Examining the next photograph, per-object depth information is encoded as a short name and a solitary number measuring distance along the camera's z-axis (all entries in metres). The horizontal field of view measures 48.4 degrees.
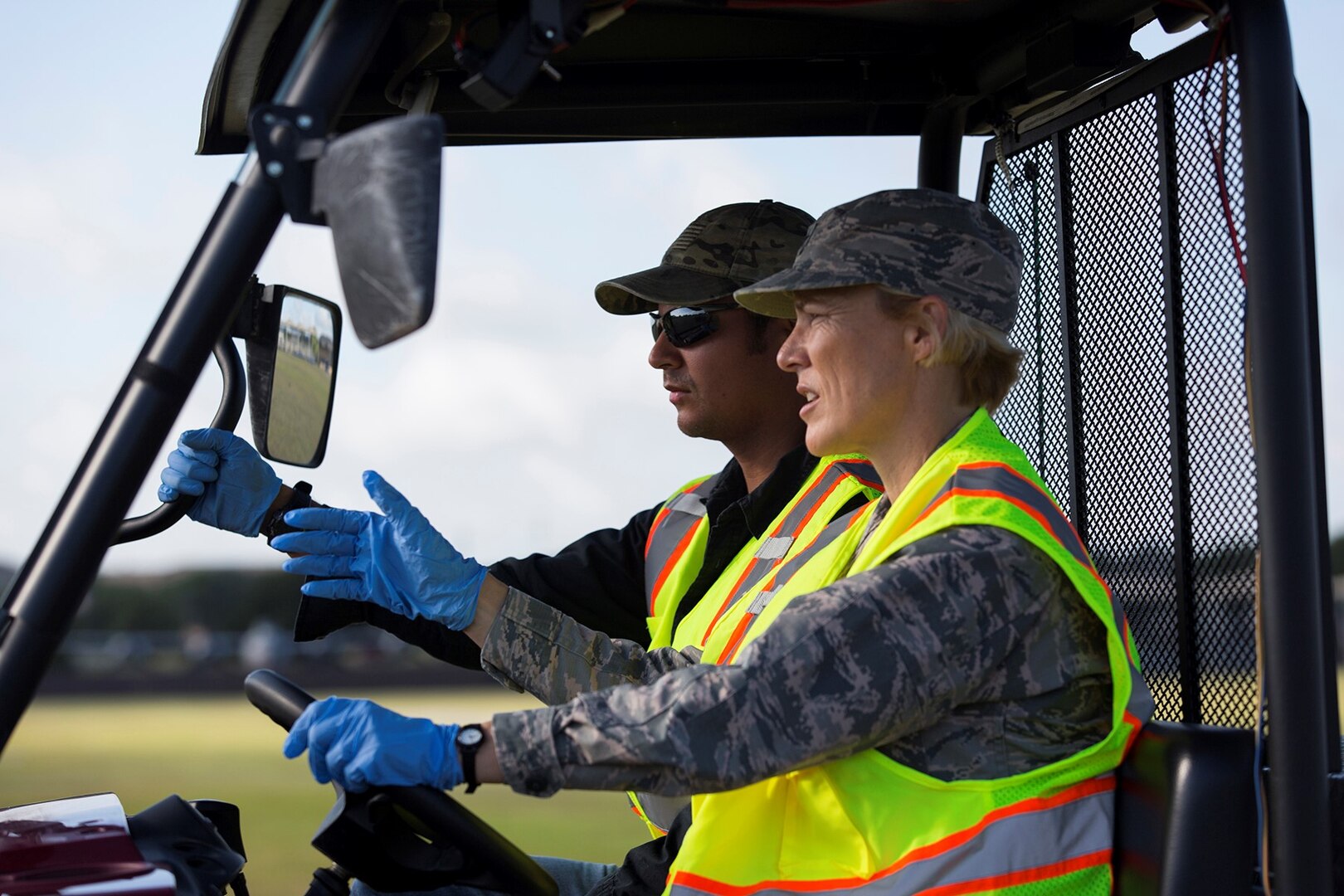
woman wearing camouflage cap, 1.74
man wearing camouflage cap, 2.57
